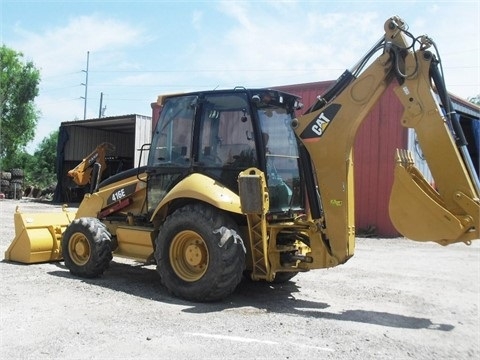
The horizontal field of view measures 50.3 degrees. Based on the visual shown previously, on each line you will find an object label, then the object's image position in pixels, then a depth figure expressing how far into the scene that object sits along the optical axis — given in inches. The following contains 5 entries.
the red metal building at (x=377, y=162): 542.3
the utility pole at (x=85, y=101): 1993.2
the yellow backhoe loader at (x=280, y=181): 210.2
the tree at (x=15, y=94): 1263.5
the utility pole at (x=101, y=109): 2248.5
